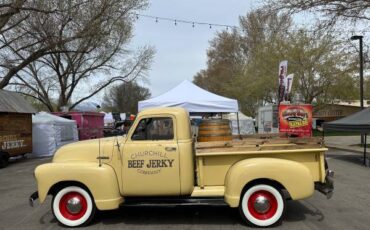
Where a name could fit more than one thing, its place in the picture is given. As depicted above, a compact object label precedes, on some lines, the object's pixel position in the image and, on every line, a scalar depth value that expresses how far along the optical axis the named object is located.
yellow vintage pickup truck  7.24
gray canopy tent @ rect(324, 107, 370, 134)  15.63
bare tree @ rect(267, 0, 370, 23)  18.69
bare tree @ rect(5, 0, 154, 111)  32.53
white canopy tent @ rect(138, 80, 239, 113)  15.56
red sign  19.41
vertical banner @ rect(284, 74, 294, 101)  21.75
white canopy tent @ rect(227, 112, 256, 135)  36.75
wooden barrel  8.34
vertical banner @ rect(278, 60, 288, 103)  21.30
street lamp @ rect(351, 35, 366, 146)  22.90
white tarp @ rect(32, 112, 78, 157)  24.22
